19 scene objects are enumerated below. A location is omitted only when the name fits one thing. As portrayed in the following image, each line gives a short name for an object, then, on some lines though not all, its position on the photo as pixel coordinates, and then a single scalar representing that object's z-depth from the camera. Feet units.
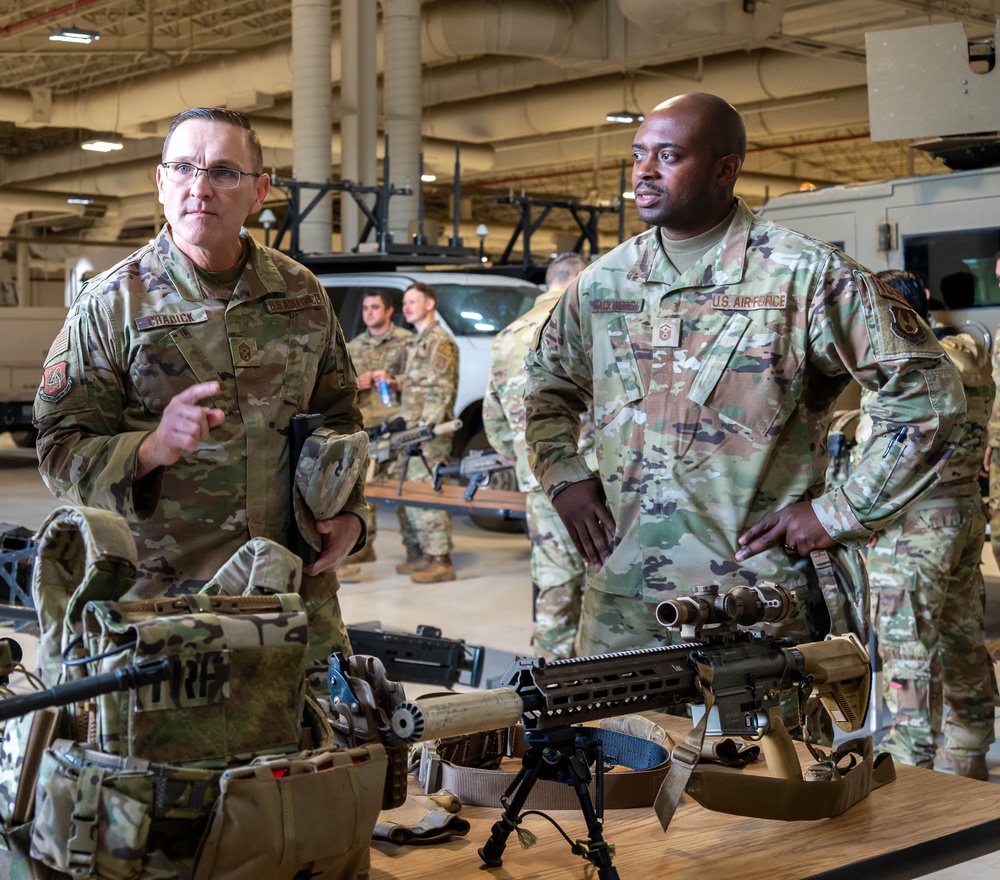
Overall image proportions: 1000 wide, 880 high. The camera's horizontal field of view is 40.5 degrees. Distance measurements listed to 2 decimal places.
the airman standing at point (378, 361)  26.53
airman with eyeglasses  7.32
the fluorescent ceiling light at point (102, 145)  59.62
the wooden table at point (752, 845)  5.49
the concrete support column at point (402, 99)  38.34
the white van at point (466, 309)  29.68
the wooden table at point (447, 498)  19.02
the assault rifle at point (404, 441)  22.94
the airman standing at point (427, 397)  25.22
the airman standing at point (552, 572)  16.78
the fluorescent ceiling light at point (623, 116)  44.83
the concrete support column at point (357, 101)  38.17
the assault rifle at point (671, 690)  5.21
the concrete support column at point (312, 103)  36.78
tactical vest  4.39
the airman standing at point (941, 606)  12.84
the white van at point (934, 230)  20.13
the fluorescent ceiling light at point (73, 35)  40.06
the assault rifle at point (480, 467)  19.27
